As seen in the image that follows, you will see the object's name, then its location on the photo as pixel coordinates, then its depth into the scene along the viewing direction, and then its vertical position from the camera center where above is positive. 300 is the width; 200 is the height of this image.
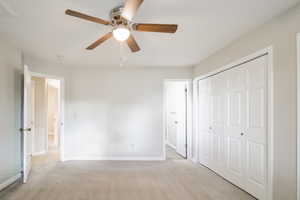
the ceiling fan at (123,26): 1.31 +0.73
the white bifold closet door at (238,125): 1.90 -0.43
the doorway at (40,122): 3.89 -0.67
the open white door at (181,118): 3.71 -0.54
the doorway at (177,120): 3.70 -0.62
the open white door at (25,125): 2.39 -0.45
